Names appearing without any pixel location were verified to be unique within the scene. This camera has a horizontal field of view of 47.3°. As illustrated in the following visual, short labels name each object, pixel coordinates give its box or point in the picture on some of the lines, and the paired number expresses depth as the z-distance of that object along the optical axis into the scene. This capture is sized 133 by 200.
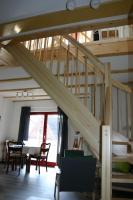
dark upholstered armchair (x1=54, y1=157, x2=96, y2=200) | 2.21
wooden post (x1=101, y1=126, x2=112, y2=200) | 1.27
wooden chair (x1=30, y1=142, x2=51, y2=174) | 5.06
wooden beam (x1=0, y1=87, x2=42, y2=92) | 4.90
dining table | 4.93
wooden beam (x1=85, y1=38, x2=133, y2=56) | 2.79
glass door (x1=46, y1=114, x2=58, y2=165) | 6.03
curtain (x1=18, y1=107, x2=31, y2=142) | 6.20
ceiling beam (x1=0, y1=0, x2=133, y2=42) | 1.46
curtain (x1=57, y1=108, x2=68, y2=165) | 5.41
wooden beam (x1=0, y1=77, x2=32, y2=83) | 4.06
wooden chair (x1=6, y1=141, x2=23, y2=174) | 4.84
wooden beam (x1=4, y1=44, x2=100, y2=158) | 1.89
